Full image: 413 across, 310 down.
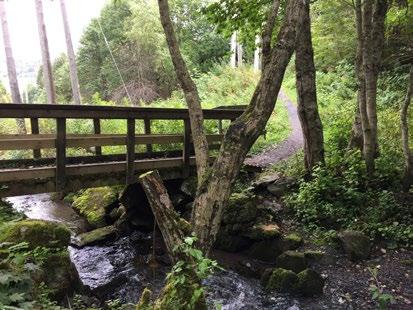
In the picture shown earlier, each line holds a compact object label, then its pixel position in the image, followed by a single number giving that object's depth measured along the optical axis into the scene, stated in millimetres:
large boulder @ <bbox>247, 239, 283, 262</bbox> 7621
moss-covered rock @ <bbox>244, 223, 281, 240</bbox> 7866
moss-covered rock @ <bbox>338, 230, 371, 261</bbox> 7062
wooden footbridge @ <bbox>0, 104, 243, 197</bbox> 6684
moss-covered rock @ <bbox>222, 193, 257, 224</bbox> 8258
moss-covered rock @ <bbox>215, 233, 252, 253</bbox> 8047
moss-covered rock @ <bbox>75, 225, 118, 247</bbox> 8812
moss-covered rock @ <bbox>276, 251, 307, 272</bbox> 6941
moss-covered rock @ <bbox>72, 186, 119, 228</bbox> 9812
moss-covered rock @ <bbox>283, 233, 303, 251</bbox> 7629
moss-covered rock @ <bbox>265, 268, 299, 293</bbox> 6363
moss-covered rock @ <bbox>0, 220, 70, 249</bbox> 5988
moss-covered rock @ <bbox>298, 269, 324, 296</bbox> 6262
